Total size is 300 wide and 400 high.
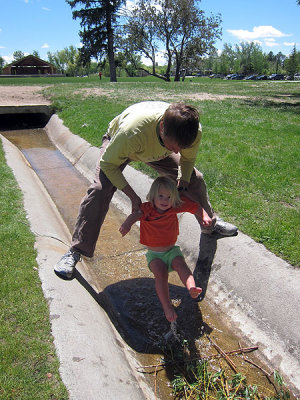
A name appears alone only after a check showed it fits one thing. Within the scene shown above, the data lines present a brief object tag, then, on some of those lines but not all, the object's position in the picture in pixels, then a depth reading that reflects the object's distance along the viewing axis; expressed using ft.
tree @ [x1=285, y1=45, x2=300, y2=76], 252.40
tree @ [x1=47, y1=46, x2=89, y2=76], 361.71
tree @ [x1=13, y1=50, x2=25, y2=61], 383.74
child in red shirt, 10.12
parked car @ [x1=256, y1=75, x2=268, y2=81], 257.50
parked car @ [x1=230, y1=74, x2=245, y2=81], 291.67
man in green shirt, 7.91
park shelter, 230.85
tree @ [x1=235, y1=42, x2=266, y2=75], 328.90
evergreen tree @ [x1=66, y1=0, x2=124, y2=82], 107.96
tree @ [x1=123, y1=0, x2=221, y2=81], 125.08
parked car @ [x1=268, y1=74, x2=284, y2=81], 273.79
